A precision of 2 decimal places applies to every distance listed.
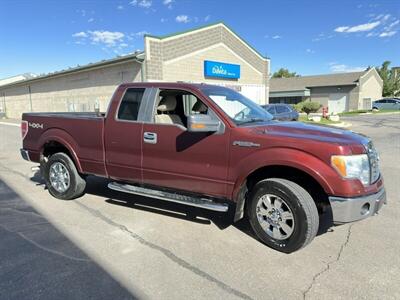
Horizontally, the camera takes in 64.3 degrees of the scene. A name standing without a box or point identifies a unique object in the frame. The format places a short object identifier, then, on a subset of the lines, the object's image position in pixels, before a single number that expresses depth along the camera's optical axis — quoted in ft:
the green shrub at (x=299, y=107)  116.51
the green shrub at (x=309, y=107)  99.77
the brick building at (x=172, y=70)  56.75
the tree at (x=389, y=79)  189.47
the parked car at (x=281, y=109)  54.85
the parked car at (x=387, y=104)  139.85
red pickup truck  11.38
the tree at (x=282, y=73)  278.17
